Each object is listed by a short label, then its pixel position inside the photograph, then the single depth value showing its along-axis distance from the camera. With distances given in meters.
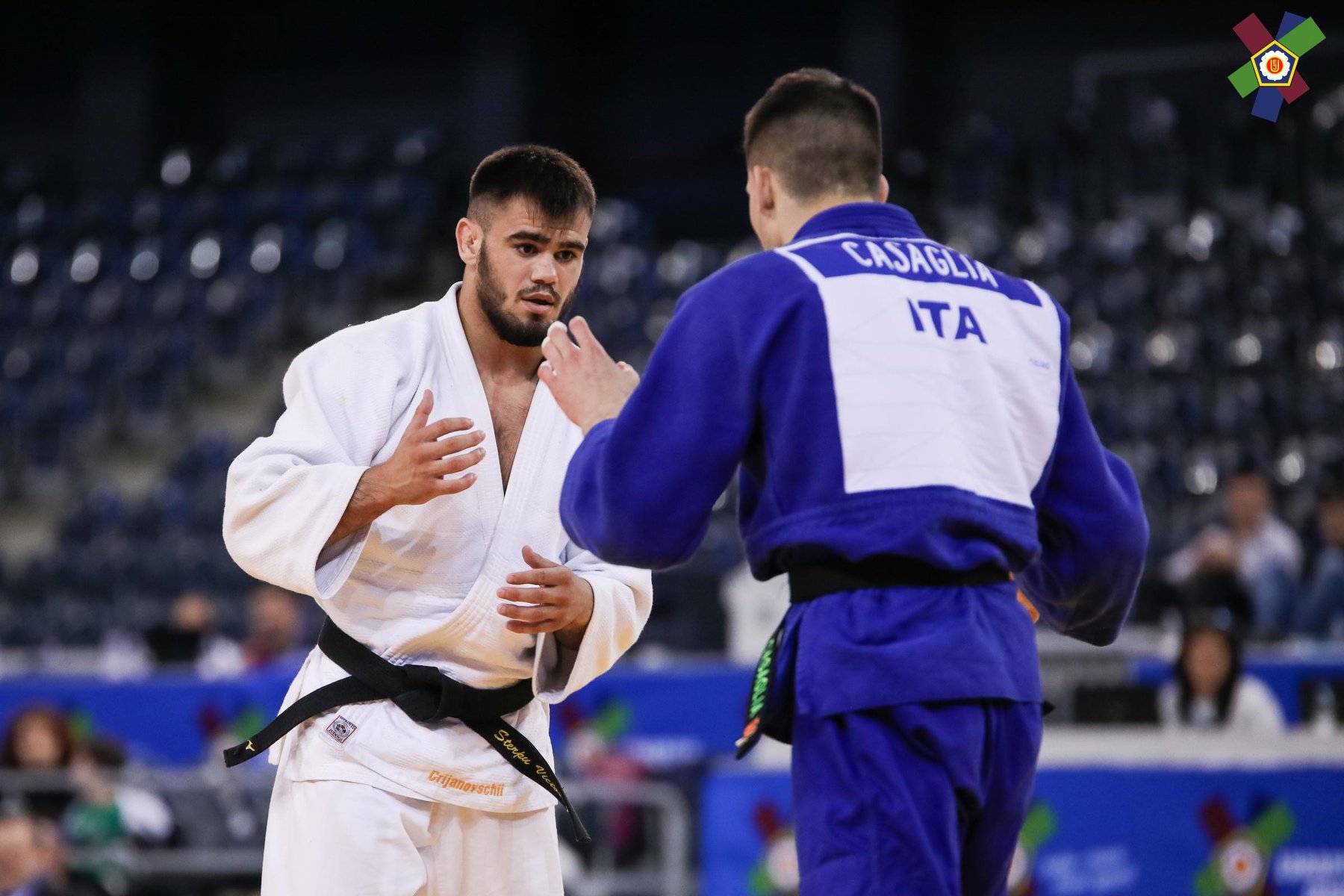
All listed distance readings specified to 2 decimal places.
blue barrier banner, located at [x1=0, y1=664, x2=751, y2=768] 15.91
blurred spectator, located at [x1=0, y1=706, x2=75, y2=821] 14.16
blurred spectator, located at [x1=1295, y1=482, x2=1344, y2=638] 15.78
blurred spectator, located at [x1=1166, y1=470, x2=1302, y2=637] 16.33
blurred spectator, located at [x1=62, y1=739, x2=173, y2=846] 12.91
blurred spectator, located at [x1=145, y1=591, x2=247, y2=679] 20.06
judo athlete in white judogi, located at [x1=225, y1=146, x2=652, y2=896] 5.89
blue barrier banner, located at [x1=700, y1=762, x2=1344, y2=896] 10.74
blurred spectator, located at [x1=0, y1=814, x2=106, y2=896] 11.34
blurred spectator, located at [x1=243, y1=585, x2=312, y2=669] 18.75
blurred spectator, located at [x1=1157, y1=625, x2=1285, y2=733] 13.52
